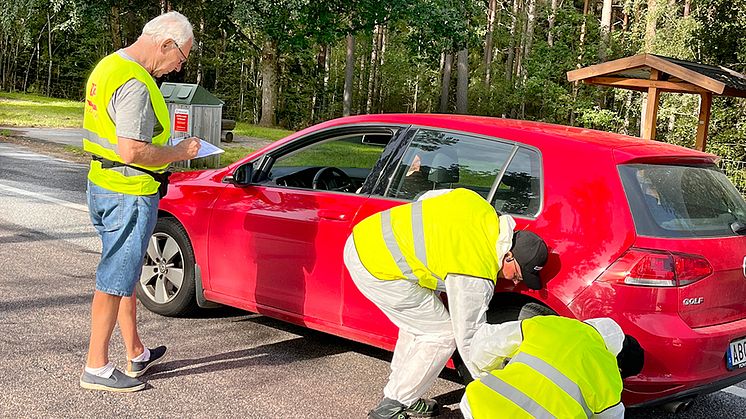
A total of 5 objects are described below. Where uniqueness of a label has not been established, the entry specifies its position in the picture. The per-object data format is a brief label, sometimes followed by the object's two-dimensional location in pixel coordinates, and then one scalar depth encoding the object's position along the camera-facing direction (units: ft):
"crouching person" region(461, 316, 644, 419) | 8.34
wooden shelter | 47.09
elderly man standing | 13.15
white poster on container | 44.70
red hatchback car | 12.82
